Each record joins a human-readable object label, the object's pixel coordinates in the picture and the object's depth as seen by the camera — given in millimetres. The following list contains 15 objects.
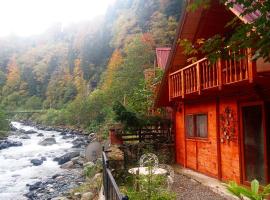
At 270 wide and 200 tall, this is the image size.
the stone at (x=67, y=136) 23702
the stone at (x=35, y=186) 10371
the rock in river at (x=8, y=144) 20010
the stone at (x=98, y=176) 8000
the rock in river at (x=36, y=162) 14345
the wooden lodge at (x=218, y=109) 5401
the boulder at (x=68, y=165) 13207
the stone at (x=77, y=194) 8143
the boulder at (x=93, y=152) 13314
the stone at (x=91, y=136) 21250
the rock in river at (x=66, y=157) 14369
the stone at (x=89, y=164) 11334
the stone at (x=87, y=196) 7277
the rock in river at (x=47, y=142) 20417
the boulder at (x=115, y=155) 6609
